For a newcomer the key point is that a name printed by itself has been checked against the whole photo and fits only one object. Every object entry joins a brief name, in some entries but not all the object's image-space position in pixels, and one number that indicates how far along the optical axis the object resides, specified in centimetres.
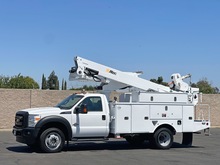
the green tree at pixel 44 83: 7490
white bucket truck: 1484
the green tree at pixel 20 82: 7581
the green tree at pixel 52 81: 7456
